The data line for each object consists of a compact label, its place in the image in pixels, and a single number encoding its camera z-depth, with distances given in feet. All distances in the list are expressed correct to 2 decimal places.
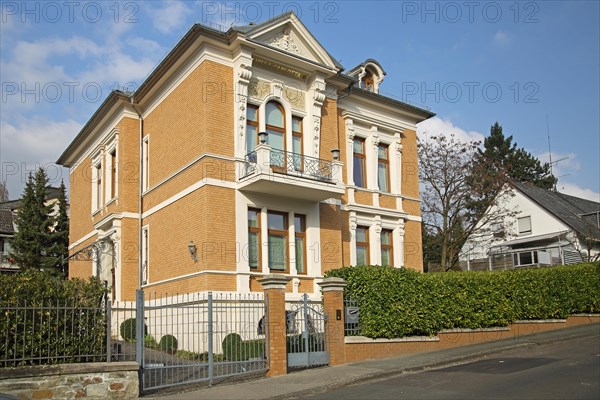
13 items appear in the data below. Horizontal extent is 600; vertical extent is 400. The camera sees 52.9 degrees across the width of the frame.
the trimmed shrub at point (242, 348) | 46.03
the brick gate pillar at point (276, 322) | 45.42
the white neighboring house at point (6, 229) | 137.93
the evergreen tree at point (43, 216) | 113.70
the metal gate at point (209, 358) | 40.20
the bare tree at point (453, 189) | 100.32
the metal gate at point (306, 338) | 47.91
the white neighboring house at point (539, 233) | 111.75
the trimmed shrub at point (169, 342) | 54.31
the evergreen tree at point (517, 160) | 180.24
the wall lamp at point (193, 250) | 58.85
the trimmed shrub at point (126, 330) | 52.95
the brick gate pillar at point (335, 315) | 49.90
